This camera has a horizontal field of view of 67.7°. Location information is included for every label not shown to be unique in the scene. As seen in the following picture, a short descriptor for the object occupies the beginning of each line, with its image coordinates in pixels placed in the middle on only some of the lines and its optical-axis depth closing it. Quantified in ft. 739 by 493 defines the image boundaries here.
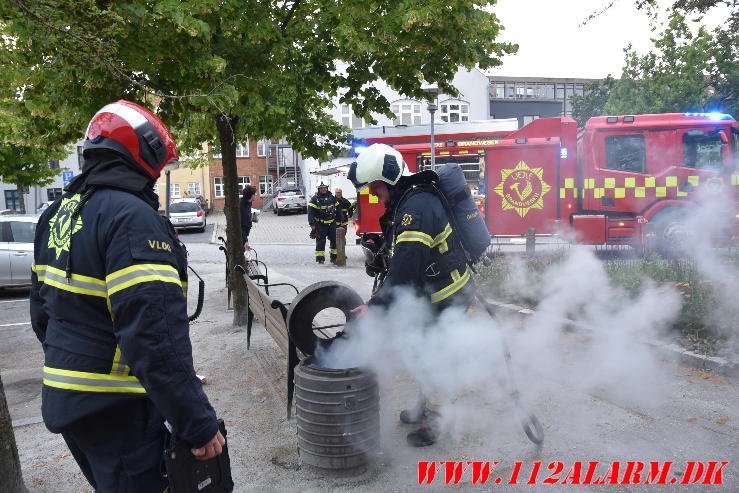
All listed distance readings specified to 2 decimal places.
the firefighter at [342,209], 44.01
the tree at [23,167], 51.07
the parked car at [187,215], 84.79
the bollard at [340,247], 41.43
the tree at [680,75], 77.56
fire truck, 35.47
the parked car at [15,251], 32.58
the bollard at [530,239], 37.35
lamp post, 45.68
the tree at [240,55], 14.08
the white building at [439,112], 113.50
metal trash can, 10.61
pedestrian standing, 35.19
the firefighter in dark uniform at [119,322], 5.62
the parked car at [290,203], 109.19
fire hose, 11.59
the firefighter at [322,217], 42.80
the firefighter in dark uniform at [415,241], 10.95
